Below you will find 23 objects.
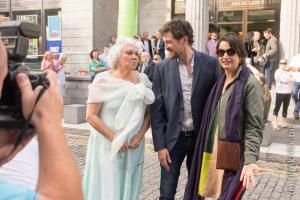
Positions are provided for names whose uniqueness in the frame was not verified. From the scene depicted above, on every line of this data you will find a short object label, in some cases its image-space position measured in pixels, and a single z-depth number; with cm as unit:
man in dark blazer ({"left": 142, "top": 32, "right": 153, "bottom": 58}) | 1357
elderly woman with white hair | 338
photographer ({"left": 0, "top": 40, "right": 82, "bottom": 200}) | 102
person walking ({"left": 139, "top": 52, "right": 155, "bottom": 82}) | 970
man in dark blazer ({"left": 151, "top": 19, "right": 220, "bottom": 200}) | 336
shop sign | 1579
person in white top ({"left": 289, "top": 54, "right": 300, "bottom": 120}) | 971
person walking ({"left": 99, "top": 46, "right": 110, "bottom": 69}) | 1265
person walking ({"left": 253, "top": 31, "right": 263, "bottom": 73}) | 1230
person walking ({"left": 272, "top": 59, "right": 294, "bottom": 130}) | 927
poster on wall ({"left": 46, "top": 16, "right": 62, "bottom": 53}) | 1620
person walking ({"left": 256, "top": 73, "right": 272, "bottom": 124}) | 787
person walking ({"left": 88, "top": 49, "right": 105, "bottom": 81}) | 1228
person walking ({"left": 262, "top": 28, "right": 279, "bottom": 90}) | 1220
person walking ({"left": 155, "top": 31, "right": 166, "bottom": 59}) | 1263
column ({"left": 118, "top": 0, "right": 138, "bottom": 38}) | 1045
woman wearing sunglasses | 287
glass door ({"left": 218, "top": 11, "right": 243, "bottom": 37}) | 1628
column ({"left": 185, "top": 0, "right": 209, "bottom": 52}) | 1345
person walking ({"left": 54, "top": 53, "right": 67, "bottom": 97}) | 1126
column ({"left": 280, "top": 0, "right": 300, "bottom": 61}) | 1203
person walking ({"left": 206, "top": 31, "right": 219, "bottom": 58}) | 1248
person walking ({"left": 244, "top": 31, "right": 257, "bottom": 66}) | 1209
